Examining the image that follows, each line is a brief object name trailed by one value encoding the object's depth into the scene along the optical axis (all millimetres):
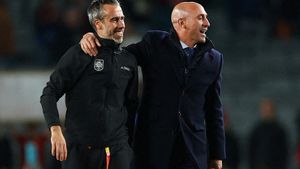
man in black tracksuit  14273
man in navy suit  14984
